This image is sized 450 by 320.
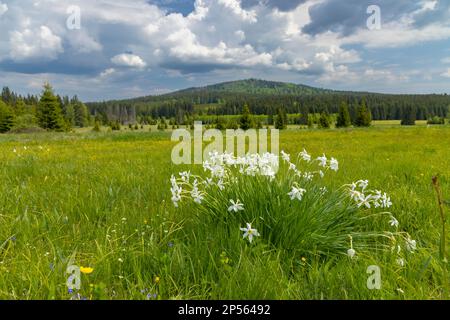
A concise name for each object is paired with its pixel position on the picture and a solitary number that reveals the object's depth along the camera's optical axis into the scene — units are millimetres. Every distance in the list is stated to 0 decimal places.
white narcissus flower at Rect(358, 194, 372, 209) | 3150
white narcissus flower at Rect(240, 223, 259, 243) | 2652
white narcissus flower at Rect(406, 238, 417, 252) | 2750
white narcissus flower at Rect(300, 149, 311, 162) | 3758
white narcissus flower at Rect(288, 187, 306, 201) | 2793
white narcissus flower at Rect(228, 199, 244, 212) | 2818
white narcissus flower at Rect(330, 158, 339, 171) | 3520
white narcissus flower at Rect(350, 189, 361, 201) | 3262
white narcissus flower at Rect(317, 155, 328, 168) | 3591
